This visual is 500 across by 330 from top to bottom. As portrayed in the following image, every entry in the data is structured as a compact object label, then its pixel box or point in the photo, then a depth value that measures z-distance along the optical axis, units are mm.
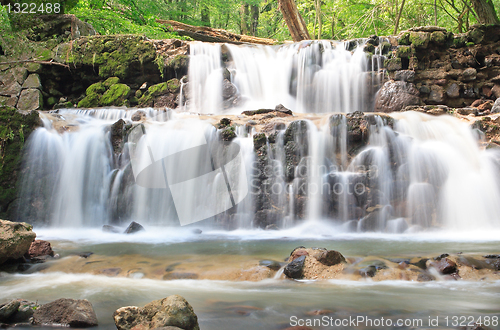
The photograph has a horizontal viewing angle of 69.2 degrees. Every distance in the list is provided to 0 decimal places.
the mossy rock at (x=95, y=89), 12848
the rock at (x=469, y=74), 11492
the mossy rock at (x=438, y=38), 11977
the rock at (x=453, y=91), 11508
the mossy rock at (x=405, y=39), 12156
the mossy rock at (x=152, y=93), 12641
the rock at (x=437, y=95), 11570
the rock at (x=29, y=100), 12039
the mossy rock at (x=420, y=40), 11961
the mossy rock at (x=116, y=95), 12594
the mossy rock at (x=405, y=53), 11952
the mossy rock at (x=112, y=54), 13000
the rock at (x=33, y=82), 12274
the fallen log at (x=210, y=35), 17984
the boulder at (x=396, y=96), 11328
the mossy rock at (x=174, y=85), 12719
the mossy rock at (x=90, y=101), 12562
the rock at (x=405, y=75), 11641
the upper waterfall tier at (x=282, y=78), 12156
